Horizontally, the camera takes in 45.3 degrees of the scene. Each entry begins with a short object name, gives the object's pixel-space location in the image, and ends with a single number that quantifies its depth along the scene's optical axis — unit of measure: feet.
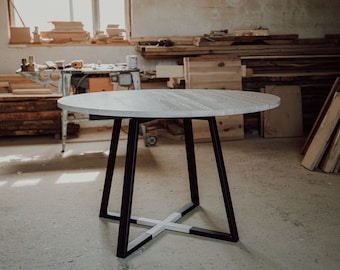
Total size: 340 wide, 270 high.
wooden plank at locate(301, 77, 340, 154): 12.23
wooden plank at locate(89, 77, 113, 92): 13.23
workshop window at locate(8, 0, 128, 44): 15.88
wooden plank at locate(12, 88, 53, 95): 14.74
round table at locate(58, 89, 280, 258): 5.53
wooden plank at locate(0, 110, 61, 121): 14.53
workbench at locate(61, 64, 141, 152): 12.73
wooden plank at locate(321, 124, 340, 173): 10.51
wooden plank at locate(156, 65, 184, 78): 14.44
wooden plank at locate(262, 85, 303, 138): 14.85
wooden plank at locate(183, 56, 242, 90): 14.29
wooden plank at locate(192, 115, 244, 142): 14.16
